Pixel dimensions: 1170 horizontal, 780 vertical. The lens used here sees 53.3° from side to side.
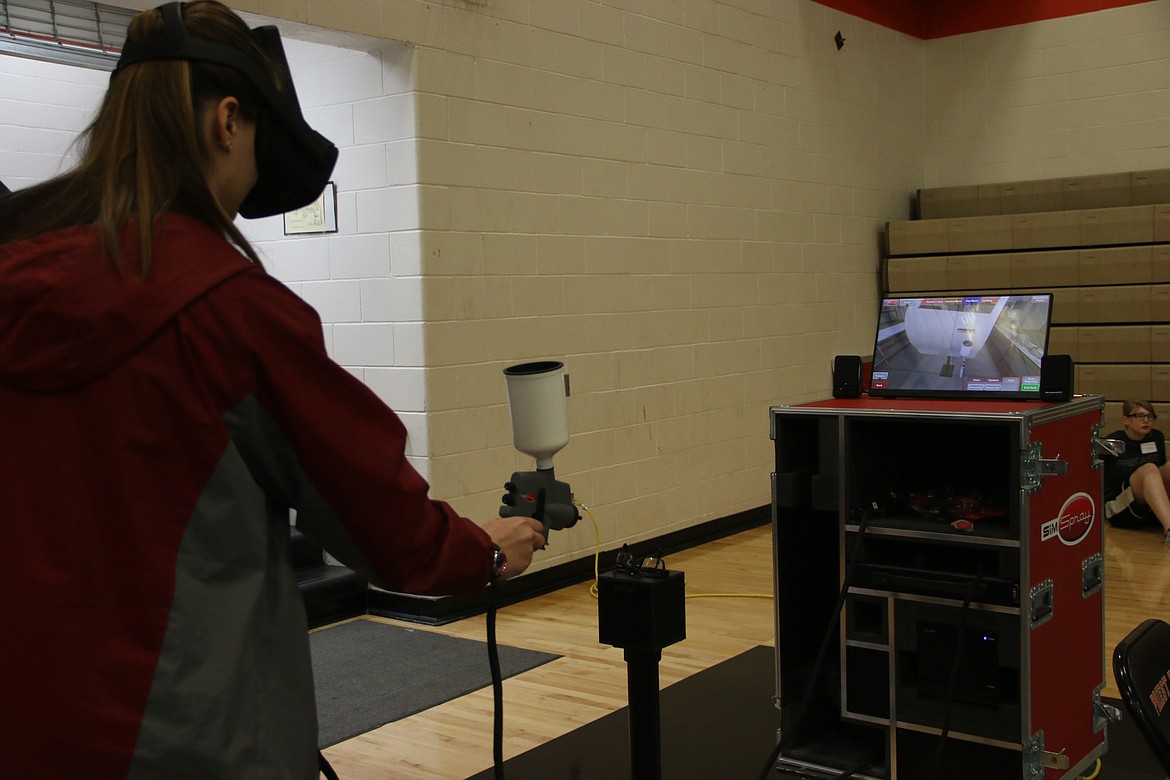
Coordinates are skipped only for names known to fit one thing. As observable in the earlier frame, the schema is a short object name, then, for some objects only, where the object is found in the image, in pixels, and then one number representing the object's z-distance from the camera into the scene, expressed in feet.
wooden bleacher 22.12
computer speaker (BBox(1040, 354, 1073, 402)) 8.89
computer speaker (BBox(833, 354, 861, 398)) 9.84
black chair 5.09
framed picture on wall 15.53
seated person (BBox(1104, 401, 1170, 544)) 19.42
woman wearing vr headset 3.82
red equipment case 8.48
